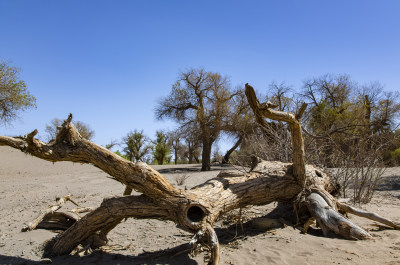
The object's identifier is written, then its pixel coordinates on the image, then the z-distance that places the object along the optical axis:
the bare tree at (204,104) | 18.95
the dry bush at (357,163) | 7.11
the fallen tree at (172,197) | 3.78
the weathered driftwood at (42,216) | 4.84
